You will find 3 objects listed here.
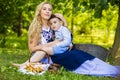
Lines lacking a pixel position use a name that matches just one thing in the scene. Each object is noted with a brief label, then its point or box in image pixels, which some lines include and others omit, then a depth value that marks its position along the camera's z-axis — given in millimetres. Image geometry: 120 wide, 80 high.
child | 4337
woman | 4245
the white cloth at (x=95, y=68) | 4157
